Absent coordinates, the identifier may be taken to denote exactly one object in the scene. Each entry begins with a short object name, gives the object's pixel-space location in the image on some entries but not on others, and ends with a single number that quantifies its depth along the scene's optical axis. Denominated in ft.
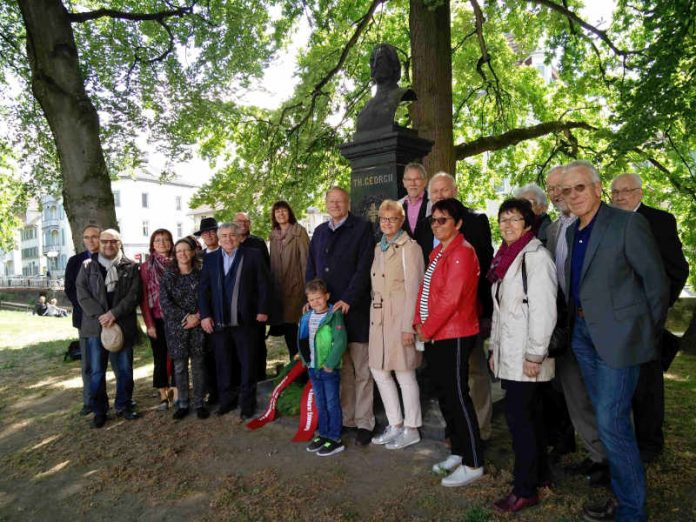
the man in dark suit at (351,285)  14.12
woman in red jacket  11.22
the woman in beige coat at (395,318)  13.06
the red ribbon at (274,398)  16.06
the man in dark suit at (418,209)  14.24
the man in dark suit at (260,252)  18.29
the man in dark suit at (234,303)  16.75
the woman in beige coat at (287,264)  18.90
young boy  13.66
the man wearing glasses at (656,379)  12.16
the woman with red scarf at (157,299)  18.26
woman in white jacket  9.73
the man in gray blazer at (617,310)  8.82
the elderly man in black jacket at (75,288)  18.04
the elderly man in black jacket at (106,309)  17.54
